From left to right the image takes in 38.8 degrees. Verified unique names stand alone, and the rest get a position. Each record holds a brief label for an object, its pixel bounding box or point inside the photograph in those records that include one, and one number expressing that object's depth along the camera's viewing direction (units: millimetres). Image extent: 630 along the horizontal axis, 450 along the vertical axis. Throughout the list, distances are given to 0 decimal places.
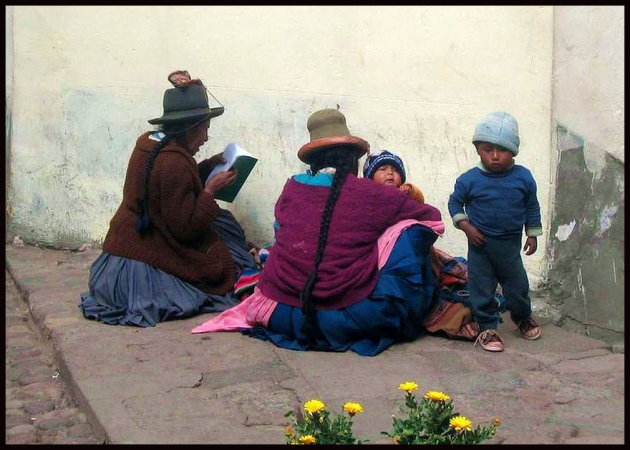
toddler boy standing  4188
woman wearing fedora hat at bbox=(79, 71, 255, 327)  4887
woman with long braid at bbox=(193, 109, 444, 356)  4340
